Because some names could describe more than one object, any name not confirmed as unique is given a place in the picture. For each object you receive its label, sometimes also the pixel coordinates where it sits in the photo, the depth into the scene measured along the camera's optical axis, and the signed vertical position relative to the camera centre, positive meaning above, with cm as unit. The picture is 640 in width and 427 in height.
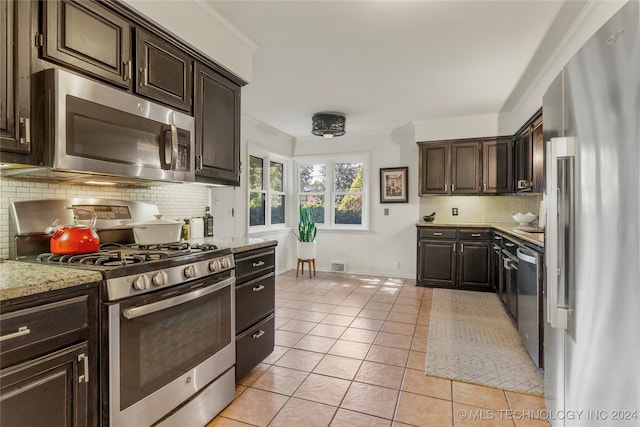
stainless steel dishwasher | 233 -67
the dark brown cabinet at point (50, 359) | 102 -50
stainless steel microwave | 143 +42
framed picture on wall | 556 +49
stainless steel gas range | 136 -49
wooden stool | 556 -83
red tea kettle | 159 -13
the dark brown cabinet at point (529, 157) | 344 +67
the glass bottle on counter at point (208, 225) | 291 -10
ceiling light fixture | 460 +126
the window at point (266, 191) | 522 +38
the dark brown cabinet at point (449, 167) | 488 +70
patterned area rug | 230 -113
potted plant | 552 -45
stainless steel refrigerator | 100 -6
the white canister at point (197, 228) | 270 -12
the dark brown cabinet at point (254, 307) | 219 -67
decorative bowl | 426 -6
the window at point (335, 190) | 598 +44
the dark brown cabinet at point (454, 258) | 461 -64
